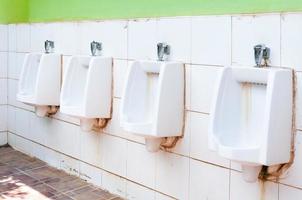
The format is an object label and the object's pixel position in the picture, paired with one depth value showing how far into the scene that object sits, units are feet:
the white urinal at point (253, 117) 6.02
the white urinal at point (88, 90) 8.96
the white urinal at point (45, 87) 10.65
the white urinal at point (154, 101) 7.52
